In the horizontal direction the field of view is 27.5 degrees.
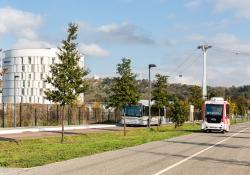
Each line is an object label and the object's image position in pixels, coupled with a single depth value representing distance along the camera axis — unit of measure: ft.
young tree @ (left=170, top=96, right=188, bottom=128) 179.63
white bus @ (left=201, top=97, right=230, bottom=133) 164.14
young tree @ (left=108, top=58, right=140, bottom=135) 167.73
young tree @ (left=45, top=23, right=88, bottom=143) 99.35
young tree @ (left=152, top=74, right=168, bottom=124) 216.33
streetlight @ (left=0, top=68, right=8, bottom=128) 79.82
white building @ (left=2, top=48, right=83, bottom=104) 419.33
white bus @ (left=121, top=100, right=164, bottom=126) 200.34
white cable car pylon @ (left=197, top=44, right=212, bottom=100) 278.46
